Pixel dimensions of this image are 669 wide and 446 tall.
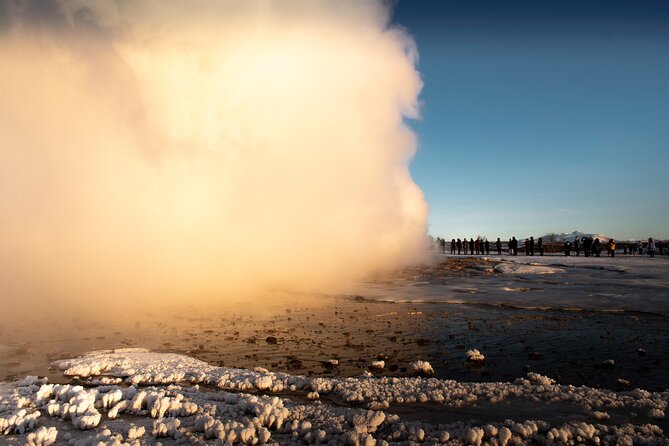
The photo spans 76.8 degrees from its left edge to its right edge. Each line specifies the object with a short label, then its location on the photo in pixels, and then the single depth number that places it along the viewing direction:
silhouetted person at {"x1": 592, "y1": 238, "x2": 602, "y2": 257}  40.97
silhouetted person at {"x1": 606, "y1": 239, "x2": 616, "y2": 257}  37.91
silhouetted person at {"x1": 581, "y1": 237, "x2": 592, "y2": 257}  40.28
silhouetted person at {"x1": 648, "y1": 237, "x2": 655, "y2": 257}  36.62
